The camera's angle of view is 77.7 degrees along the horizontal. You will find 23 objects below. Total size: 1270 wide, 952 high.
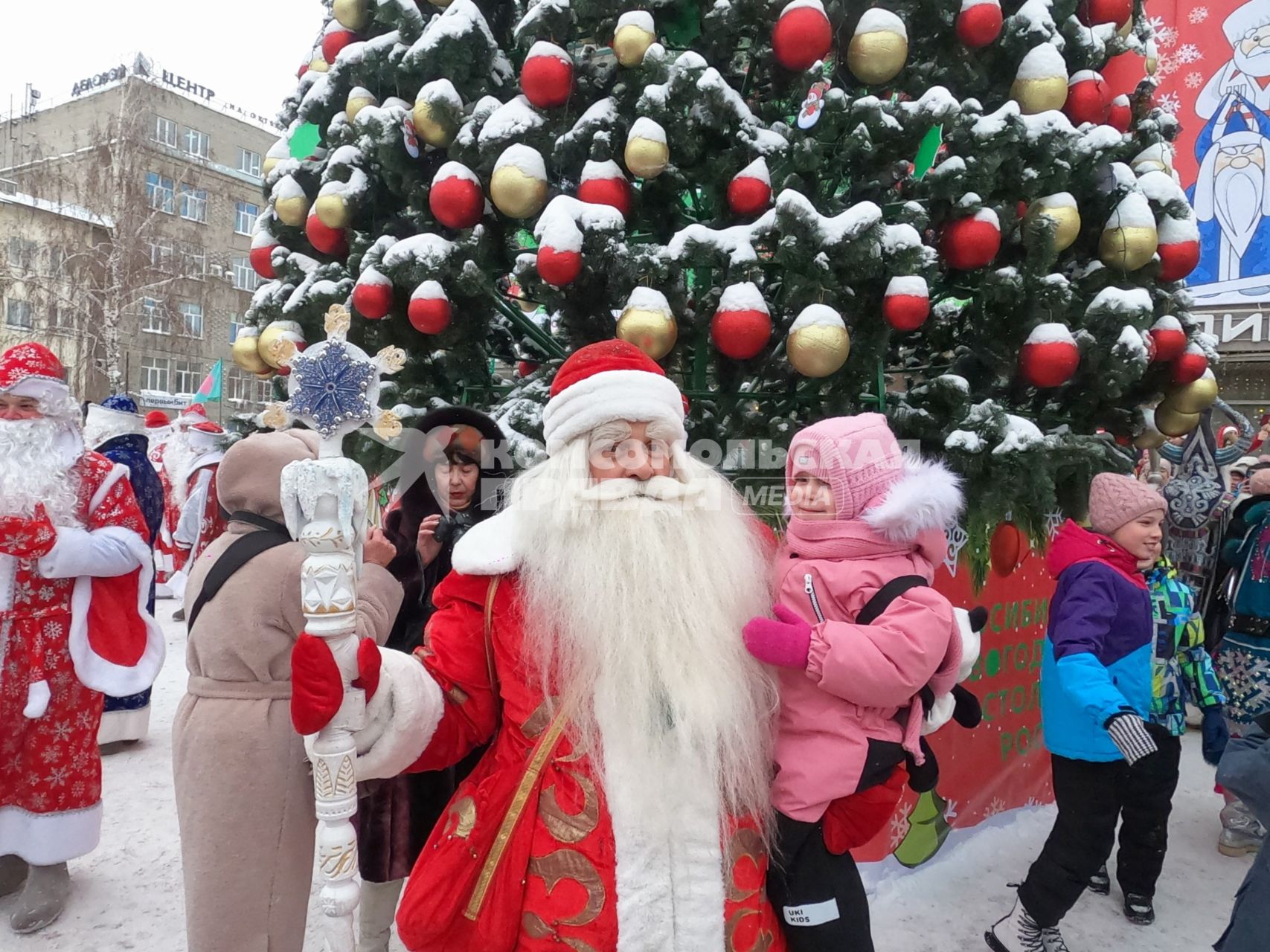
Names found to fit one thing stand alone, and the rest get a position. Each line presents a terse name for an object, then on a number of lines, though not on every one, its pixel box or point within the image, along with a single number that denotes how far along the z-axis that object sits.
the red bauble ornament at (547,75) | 2.93
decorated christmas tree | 2.81
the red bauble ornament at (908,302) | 2.76
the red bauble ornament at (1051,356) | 2.90
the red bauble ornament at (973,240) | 2.88
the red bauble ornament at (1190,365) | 3.38
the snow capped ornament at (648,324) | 2.75
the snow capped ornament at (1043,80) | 2.99
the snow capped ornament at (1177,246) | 3.32
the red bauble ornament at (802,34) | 2.72
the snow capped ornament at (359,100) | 3.40
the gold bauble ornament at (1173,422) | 3.64
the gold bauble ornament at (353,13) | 3.54
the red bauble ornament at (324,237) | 3.49
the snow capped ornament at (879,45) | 2.81
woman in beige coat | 1.91
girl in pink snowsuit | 1.54
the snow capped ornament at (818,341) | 2.71
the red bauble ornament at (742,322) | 2.79
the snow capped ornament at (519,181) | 2.90
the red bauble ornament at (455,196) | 3.03
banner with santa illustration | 8.30
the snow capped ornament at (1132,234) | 3.14
